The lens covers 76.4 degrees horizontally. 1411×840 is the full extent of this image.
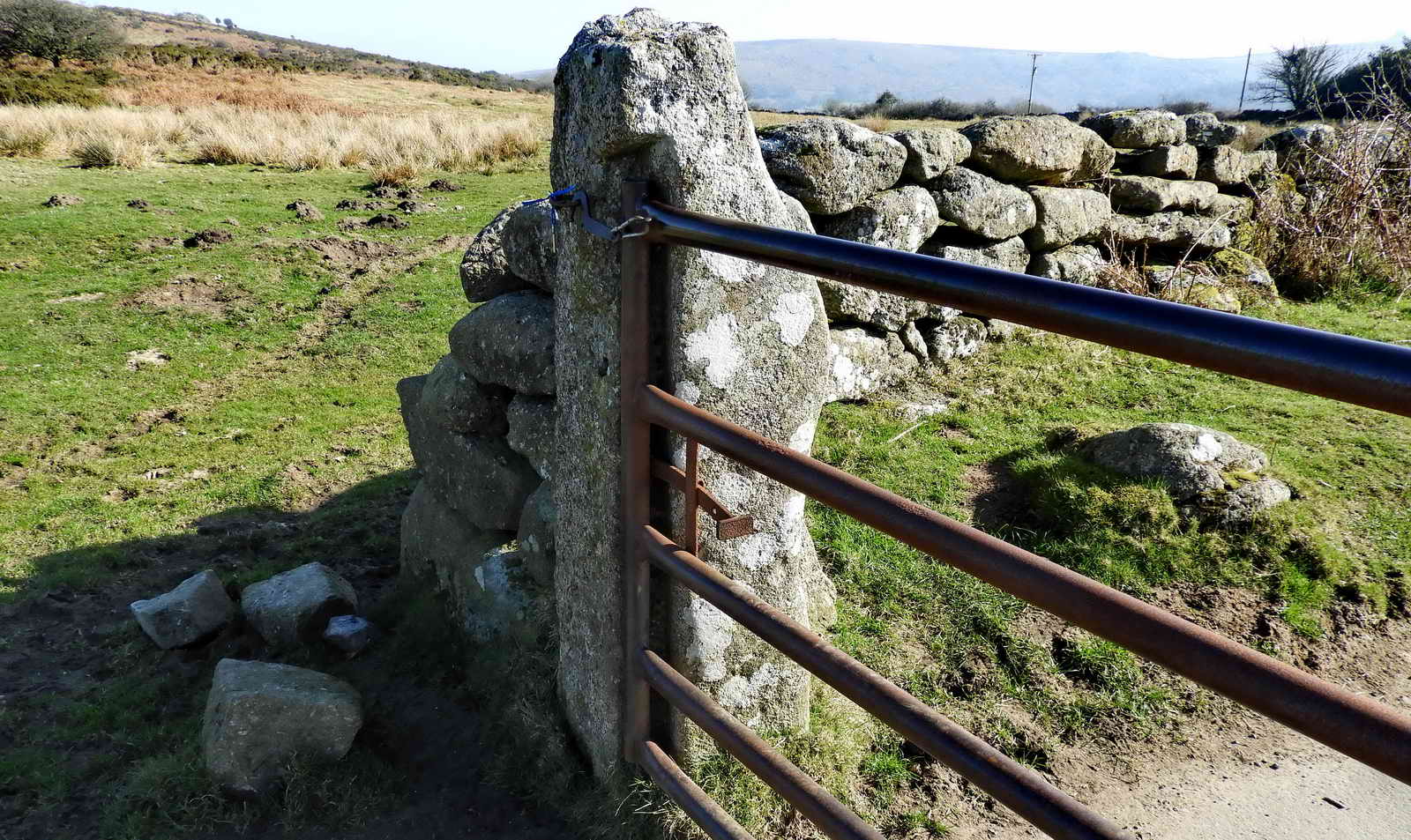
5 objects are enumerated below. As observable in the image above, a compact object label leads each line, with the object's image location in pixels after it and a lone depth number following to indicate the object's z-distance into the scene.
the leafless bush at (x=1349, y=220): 8.85
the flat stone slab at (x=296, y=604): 3.98
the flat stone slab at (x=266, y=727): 3.09
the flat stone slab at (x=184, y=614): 4.00
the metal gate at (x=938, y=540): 1.14
